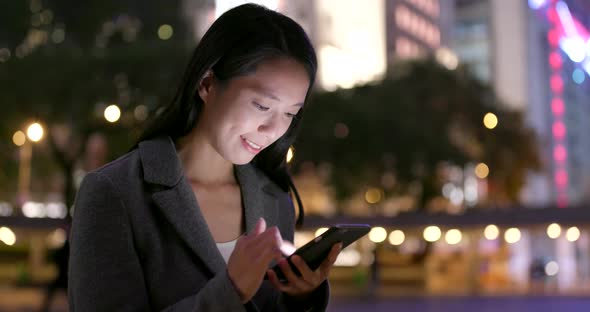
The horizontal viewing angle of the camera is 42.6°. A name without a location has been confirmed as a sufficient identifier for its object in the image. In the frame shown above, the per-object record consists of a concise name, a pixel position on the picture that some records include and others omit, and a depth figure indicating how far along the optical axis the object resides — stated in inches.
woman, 68.7
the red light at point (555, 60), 2474.2
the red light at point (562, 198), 2271.2
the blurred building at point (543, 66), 2220.7
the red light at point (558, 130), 2407.7
